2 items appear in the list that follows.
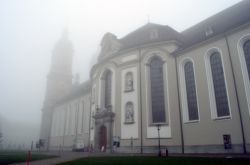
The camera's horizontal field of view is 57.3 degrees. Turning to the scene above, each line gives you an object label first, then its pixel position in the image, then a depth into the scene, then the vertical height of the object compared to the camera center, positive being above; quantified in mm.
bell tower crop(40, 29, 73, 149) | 57438 +16773
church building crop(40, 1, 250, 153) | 18973 +5621
